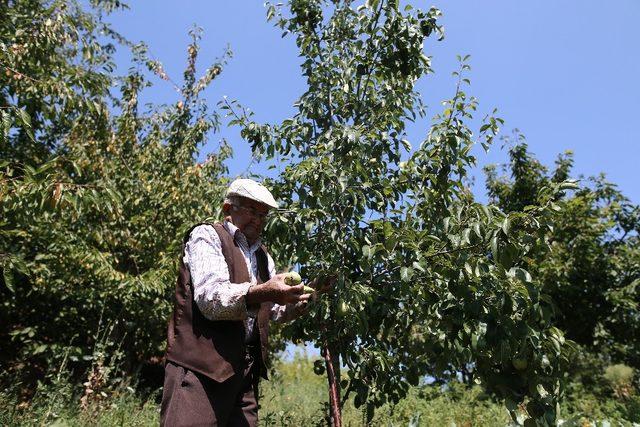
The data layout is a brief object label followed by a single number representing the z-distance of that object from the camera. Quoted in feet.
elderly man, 5.81
